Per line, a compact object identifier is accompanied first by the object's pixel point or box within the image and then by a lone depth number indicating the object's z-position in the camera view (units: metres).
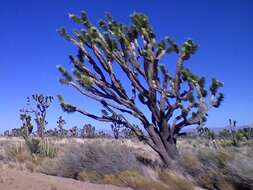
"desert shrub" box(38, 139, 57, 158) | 11.16
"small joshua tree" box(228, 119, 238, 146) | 26.21
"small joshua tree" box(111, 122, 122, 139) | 30.20
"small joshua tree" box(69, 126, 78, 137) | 36.05
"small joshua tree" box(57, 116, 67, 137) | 36.06
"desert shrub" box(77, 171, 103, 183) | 7.02
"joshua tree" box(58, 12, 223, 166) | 8.29
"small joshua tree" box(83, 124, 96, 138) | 37.12
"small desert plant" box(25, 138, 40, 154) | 11.72
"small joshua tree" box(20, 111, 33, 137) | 26.15
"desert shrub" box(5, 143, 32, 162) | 10.27
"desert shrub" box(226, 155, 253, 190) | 5.96
